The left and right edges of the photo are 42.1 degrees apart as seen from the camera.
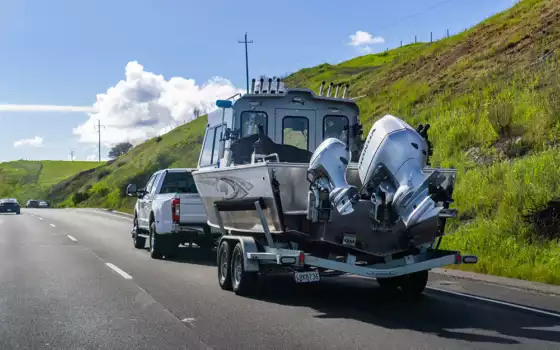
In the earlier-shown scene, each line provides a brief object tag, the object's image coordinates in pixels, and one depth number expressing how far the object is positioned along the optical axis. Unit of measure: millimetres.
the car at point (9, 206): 56812
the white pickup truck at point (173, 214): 15984
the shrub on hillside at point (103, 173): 104562
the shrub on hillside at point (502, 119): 21422
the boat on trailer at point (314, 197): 8742
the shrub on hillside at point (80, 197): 90469
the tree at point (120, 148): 173612
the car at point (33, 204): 94725
